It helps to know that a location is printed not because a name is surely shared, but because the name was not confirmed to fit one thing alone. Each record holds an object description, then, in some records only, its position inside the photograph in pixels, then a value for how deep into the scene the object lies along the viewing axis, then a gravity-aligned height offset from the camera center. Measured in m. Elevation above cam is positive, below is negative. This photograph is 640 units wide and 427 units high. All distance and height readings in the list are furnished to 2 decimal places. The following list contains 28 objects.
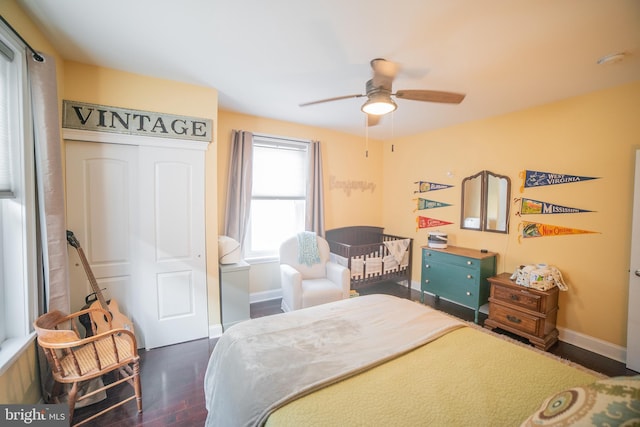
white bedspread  1.17 -0.82
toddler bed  3.67 -0.80
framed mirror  3.29 +0.00
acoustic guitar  2.07 -0.94
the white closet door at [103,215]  2.28 -0.17
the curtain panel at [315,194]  4.00 +0.09
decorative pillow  0.68 -0.56
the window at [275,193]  3.79 +0.09
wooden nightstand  2.61 -1.13
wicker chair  1.54 -1.08
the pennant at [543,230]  2.76 -0.29
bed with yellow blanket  1.04 -0.83
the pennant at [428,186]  3.97 +0.24
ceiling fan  1.92 +0.79
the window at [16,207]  1.56 -0.07
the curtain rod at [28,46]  1.46 +0.93
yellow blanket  1.00 -0.83
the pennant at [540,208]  2.78 -0.05
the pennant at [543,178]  2.73 +0.27
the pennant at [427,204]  3.99 -0.04
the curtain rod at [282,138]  3.66 +0.90
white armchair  3.04 -1.01
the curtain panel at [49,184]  1.71 +0.08
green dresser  3.17 -0.93
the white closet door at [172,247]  2.50 -0.49
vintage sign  2.21 +0.68
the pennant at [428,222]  4.02 -0.32
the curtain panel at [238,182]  3.45 +0.22
